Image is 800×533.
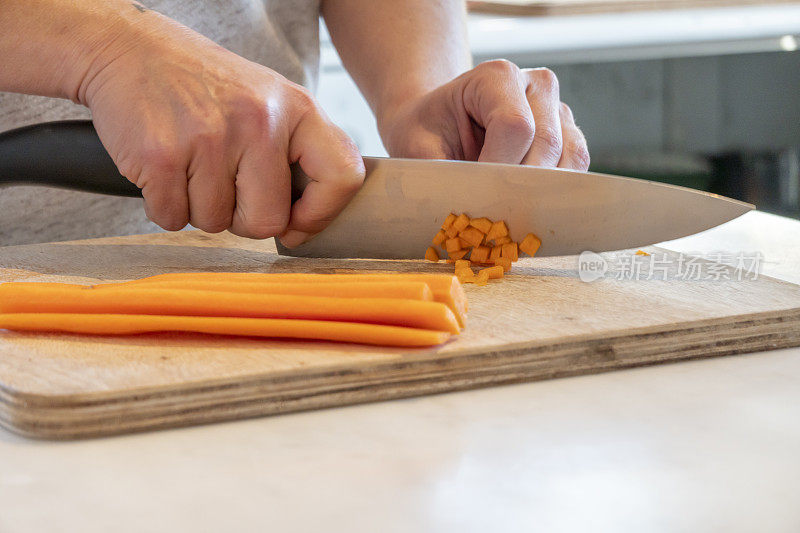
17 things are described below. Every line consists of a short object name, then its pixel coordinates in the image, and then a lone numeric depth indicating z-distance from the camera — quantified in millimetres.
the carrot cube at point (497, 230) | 773
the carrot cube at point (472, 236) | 777
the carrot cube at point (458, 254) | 783
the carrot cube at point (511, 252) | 773
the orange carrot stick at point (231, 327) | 667
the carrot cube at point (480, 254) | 777
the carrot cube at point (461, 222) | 773
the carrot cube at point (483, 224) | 773
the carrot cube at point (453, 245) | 779
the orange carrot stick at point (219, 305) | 669
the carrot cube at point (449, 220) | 775
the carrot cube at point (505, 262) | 770
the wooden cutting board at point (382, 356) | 645
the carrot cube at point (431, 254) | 788
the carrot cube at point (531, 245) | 776
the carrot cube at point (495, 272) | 757
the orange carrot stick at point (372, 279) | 683
